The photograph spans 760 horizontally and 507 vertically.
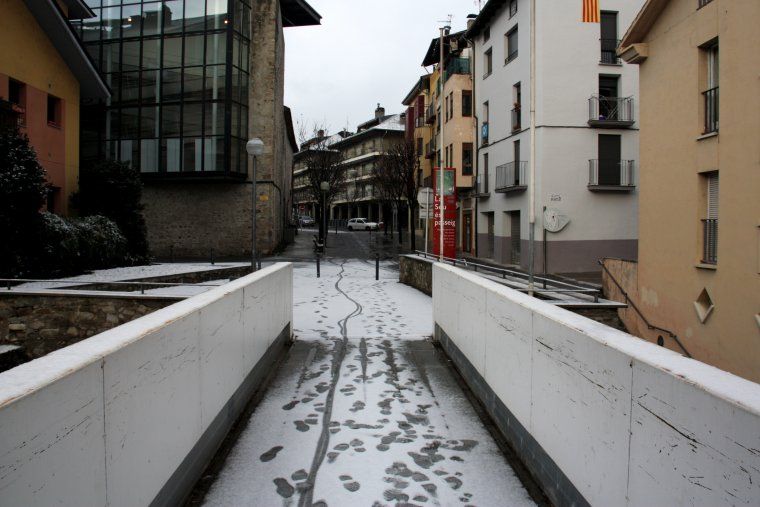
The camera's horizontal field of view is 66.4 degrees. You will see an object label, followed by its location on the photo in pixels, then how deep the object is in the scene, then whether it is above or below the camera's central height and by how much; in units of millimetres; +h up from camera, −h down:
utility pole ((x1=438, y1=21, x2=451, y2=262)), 16141 +1680
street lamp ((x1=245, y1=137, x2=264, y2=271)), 14934 +2437
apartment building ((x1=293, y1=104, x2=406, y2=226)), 68688 +10936
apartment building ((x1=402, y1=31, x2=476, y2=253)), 33344 +7390
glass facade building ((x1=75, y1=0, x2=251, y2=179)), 26562 +7302
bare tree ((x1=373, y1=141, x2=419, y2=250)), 38406 +5030
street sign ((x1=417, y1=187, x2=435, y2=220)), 18008 +1476
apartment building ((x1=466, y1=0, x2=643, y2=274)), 23578 +4518
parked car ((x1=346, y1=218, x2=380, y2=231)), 65812 +2240
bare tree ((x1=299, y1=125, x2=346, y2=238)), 40688 +5840
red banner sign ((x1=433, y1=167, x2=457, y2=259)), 18250 +1171
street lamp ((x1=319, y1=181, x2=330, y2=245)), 36366 +1537
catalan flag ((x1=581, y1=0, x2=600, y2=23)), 13039 +5345
